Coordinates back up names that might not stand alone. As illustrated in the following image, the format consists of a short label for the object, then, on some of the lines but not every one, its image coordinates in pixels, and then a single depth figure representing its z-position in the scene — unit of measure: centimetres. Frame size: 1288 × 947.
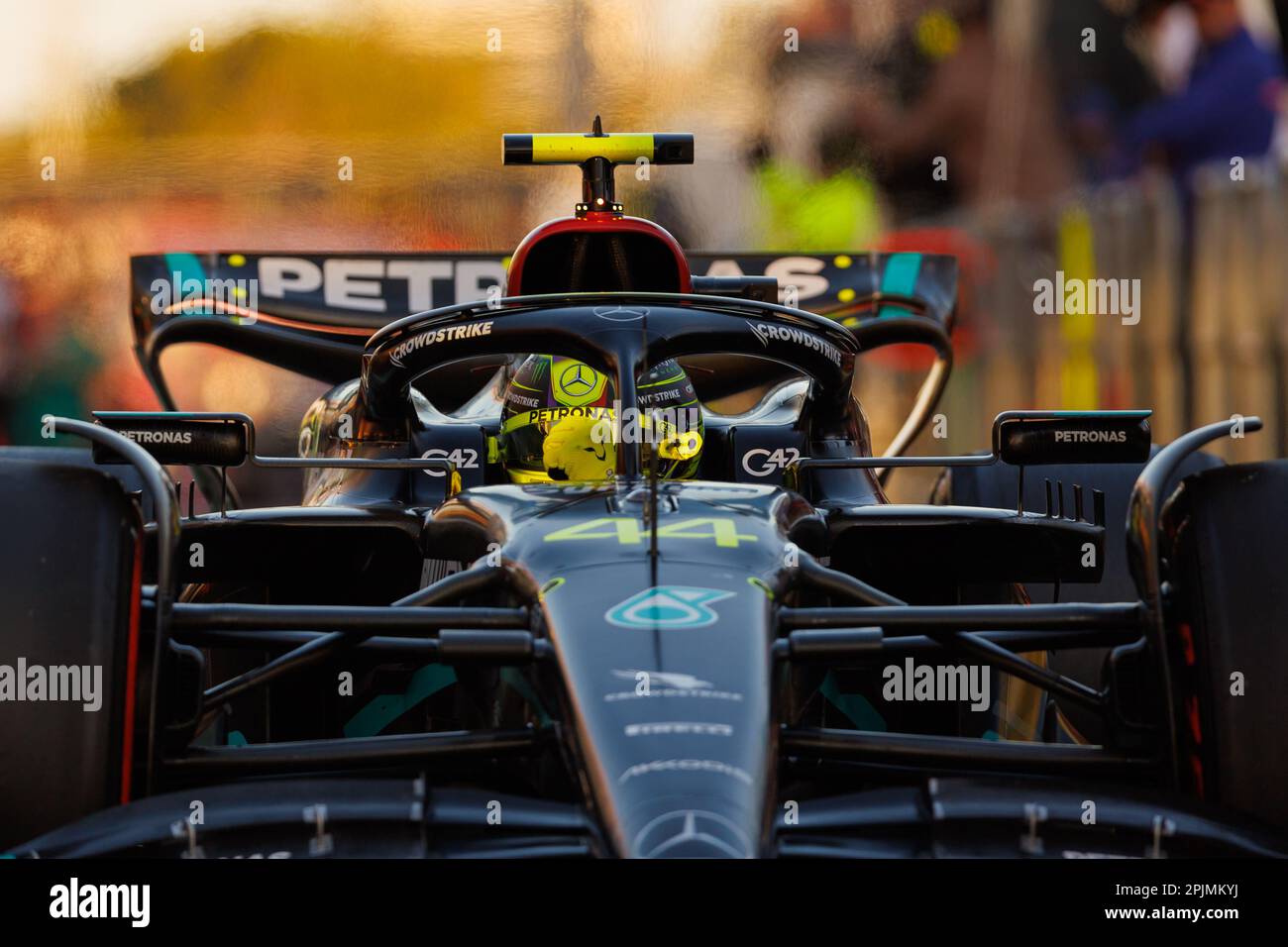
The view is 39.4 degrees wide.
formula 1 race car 234
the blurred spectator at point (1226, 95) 833
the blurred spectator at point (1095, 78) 971
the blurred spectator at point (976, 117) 1037
